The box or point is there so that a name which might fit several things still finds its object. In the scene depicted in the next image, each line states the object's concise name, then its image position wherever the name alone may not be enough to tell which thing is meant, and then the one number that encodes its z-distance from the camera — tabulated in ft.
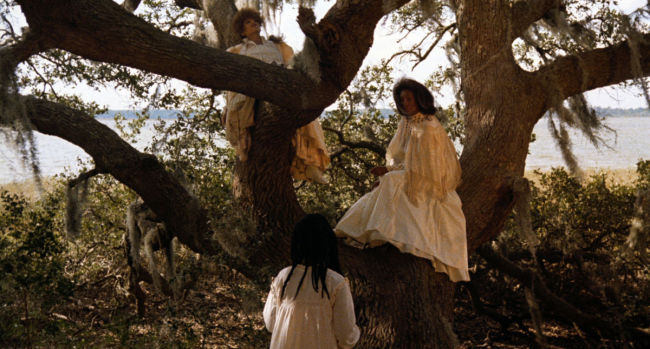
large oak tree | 10.02
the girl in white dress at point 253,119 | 13.41
